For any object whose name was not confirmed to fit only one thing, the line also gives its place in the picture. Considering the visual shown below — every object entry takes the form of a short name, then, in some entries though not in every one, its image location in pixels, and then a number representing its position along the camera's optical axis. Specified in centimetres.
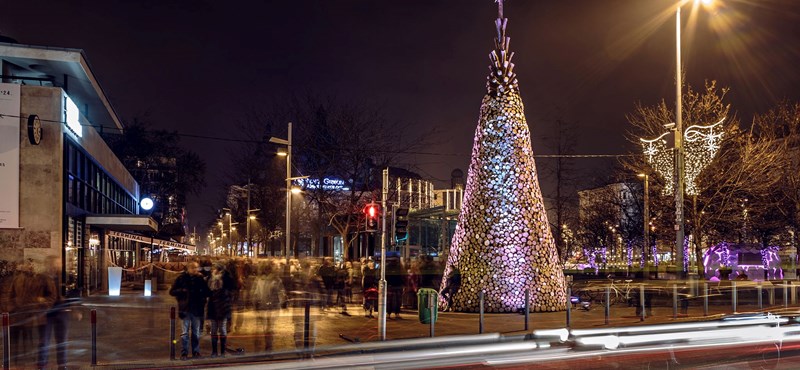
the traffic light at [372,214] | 1750
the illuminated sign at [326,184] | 3862
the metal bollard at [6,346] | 1192
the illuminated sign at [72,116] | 2480
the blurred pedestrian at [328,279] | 2629
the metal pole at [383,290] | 1608
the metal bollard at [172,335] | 1335
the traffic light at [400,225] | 1736
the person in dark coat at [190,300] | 1318
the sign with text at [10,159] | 2311
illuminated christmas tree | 2072
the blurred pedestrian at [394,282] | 2114
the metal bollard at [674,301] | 2105
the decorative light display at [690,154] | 2288
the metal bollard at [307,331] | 1488
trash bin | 1858
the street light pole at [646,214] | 3208
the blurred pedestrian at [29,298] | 1888
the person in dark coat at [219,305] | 1360
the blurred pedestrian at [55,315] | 1421
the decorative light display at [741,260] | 4200
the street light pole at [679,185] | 2155
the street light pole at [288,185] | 3125
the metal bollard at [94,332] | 1280
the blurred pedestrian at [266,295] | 1927
